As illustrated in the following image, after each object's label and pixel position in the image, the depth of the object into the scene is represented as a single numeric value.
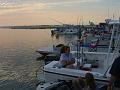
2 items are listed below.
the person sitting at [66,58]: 4.20
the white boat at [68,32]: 28.82
